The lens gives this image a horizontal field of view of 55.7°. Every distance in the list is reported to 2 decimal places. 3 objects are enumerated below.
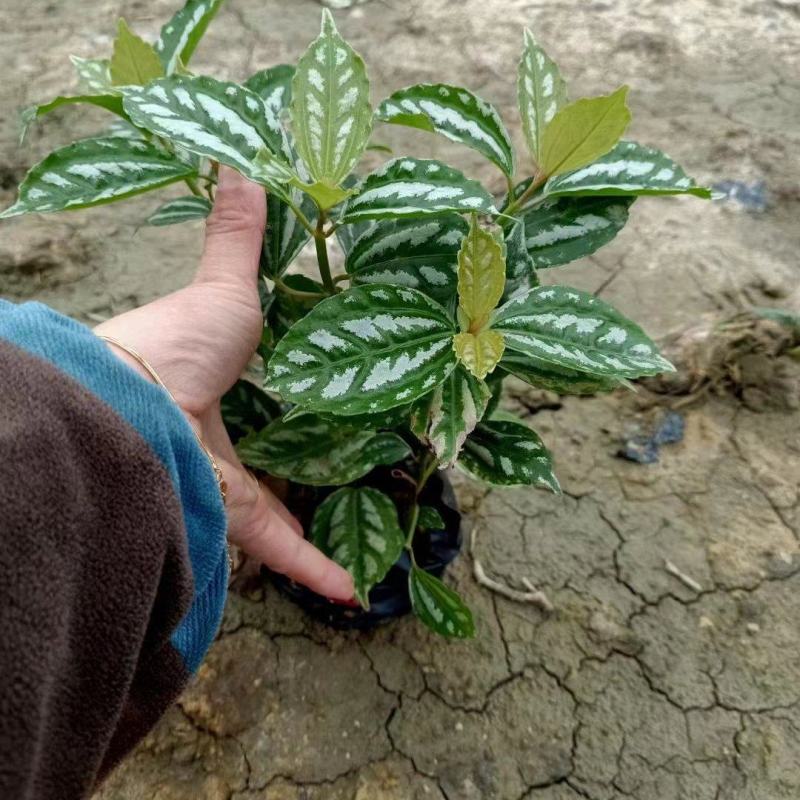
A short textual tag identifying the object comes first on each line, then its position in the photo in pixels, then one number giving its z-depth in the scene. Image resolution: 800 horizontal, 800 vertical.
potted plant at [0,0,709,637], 0.22
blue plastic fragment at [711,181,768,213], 0.63
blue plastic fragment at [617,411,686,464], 0.49
